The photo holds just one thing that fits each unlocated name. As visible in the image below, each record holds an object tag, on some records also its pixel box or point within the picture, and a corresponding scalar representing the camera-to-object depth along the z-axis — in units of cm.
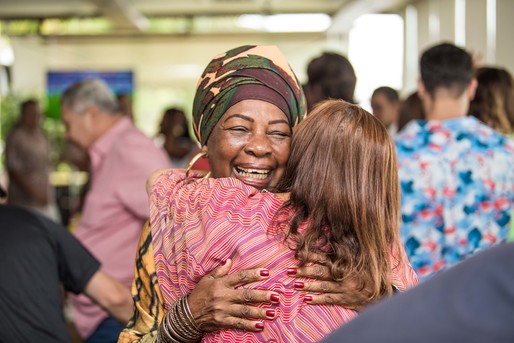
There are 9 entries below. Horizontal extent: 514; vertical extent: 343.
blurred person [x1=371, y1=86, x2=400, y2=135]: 588
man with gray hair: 339
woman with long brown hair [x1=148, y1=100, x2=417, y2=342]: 155
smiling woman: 185
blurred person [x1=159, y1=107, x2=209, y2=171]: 719
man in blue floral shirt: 314
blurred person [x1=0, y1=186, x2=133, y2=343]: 243
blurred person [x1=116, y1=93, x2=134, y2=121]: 710
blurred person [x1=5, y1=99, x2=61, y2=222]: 715
